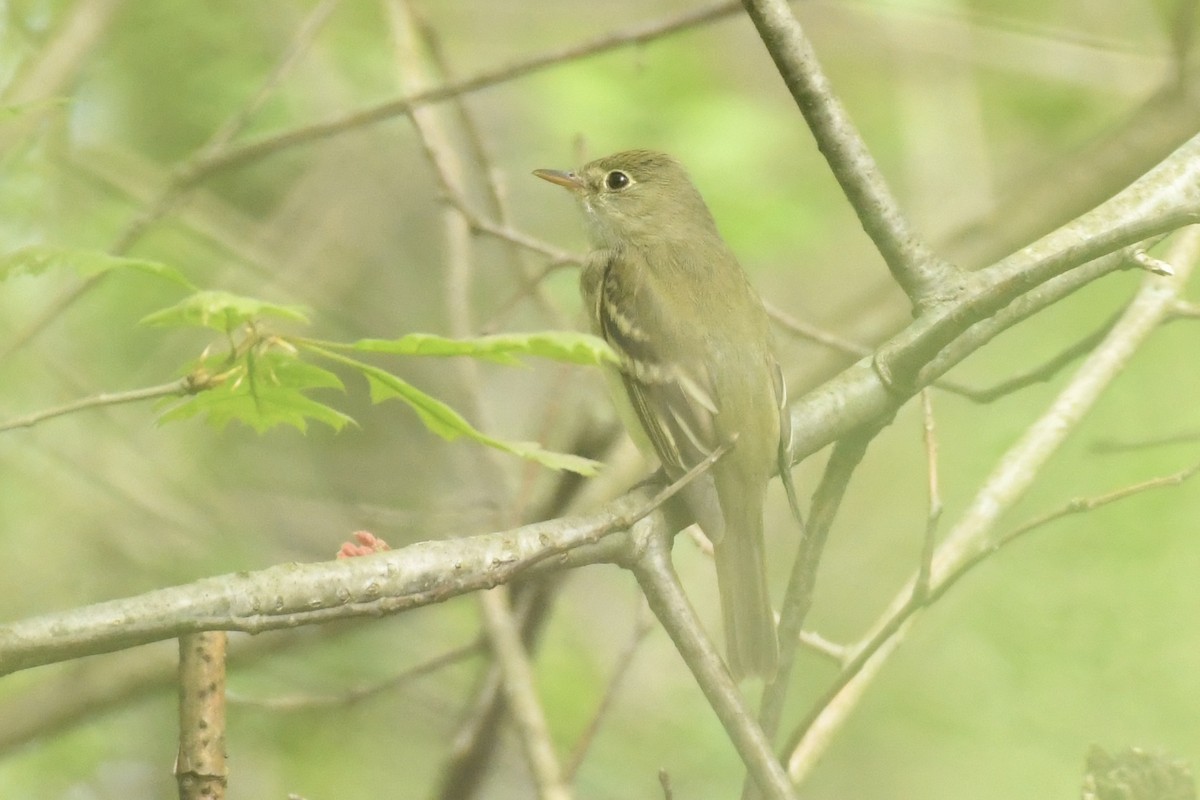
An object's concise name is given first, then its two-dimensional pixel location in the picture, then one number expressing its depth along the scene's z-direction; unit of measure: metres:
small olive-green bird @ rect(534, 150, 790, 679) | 7.05
